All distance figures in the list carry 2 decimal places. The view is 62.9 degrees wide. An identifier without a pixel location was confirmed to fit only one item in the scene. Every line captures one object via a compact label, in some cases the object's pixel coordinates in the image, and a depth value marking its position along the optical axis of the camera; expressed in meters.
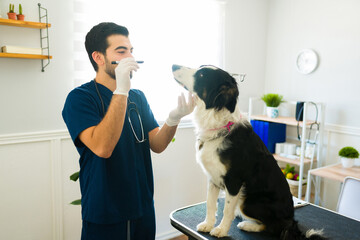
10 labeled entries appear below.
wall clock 3.14
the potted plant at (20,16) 1.99
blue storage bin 3.16
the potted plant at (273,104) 3.15
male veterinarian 1.25
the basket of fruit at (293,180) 2.98
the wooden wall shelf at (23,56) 1.95
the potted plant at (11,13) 1.96
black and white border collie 1.30
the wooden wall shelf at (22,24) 1.92
